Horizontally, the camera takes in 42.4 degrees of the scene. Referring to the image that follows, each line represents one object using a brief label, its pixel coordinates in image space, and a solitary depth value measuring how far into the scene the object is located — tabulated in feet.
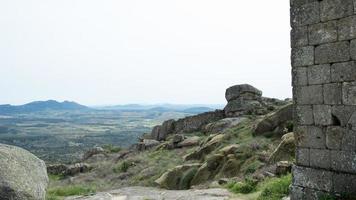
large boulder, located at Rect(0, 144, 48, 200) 37.73
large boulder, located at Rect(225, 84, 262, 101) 116.16
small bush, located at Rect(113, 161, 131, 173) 87.89
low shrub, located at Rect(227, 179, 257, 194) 48.49
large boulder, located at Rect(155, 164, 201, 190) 67.21
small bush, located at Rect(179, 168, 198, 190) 66.33
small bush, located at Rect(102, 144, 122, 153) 127.02
